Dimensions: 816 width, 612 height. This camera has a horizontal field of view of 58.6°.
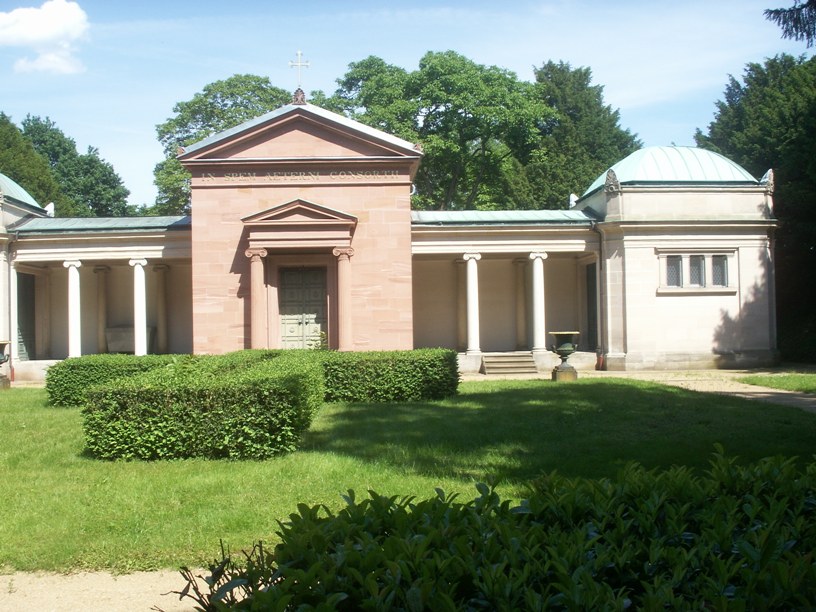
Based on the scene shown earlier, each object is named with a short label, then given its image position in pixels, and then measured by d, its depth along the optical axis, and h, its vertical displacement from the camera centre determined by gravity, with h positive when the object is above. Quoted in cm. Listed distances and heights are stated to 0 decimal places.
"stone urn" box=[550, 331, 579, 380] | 2064 -106
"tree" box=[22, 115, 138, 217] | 5403 +1050
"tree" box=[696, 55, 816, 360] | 2752 +551
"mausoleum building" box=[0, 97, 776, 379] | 2212 +193
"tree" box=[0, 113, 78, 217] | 4409 +969
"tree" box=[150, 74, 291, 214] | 4566 +1324
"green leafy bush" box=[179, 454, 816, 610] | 268 -100
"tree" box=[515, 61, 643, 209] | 4509 +1217
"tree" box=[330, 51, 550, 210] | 4278 +1210
